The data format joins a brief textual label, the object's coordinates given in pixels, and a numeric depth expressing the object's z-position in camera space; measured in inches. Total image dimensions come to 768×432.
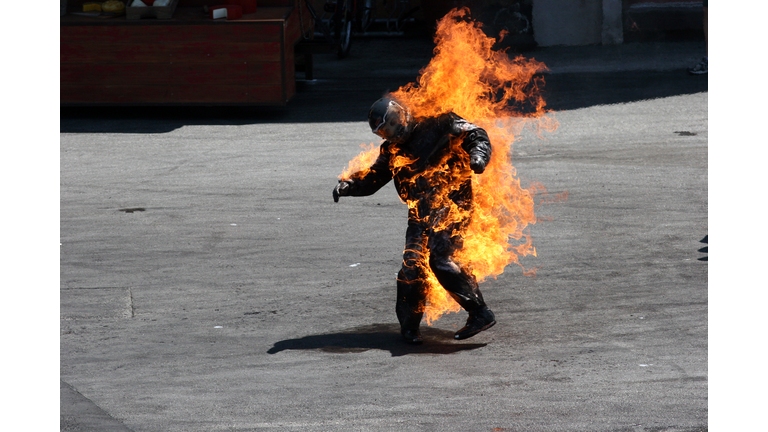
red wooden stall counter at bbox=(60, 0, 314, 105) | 1125.1
